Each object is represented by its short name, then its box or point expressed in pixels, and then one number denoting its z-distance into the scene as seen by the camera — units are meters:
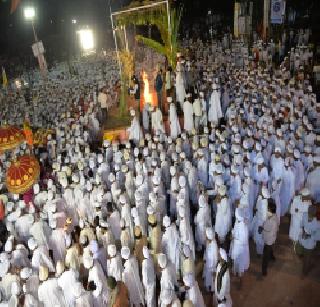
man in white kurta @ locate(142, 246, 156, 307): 4.97
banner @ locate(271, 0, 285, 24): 13.38
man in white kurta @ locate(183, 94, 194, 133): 9.31
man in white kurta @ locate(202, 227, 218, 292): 5.15
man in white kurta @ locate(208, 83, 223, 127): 9.42
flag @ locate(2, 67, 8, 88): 15.33
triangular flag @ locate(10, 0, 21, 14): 11.99
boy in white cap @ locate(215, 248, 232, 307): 4.58
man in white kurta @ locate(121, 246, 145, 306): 5.02
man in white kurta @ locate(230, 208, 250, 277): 5.38
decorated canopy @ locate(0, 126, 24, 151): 8.31
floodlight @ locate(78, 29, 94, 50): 17.52
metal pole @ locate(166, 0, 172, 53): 10.38
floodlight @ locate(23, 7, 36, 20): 13.91
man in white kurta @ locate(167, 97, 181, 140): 9.27
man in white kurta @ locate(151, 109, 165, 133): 9.36
